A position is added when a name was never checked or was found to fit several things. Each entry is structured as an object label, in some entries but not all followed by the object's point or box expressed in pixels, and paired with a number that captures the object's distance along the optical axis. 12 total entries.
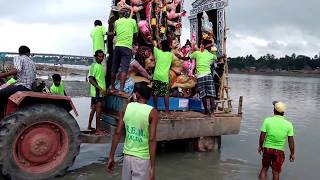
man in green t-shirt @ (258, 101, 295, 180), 6.44
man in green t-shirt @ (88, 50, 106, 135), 7.34
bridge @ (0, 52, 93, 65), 50.19
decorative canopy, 9.84
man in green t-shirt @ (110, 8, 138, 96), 7.42
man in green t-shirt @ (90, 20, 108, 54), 7.85
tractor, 5.55
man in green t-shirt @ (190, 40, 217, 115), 8.67
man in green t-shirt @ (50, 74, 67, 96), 8.33
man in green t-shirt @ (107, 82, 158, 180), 4.20
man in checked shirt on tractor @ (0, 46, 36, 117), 5.98
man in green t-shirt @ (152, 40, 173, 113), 8.10
